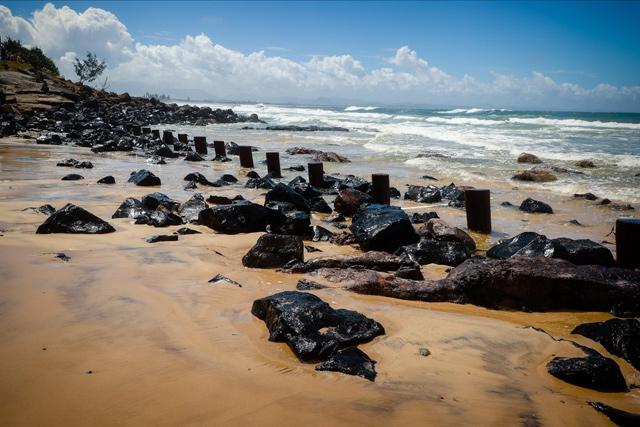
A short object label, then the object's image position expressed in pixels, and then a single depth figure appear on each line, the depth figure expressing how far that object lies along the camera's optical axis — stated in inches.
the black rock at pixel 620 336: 119.4
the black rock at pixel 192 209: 270.7
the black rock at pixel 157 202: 278.1
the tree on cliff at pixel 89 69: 2401.6
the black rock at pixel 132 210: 256.7
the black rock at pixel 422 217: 297.0
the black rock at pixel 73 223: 206.7
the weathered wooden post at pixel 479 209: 270.2
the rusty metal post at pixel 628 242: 185.9
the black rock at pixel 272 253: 187.8
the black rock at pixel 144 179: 380.7
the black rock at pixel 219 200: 315.5
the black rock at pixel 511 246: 211.2
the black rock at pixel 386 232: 226.1
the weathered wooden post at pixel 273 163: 491.2
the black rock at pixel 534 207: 327.0
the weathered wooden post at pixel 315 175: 413.7
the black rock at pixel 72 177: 379.9
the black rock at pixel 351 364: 99.4
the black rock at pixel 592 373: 104.1
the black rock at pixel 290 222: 253.8
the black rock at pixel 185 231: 231.9
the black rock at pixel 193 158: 597.3
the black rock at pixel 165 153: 612.0
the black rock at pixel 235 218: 245.8
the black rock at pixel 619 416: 87.5
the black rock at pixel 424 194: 365.4
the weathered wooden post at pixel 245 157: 560.7
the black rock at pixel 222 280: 159.6
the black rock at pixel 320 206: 331.3
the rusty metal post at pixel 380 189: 328.5
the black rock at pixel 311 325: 108.7
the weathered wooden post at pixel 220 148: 645.9
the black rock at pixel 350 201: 315.9
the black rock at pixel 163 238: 210.6
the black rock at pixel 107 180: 379.6
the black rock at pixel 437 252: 209.5
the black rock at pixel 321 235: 252.1
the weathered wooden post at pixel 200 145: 697.6
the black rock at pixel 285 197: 291.7
